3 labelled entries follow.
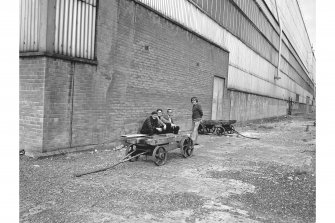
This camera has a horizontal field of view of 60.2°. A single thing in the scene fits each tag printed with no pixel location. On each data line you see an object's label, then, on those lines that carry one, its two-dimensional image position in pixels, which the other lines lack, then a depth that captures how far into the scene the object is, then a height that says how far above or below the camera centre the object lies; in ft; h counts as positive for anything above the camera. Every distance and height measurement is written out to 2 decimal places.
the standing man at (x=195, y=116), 34.99 -1.18
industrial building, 24.17 +4.60
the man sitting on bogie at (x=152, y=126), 26.50 -2.04
